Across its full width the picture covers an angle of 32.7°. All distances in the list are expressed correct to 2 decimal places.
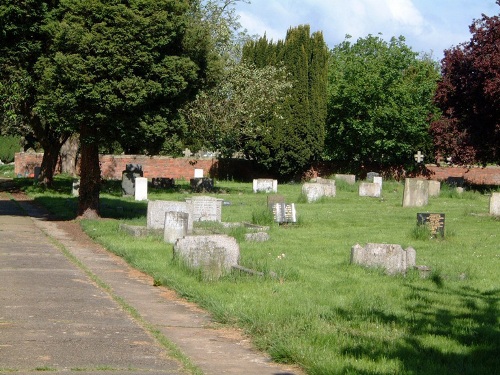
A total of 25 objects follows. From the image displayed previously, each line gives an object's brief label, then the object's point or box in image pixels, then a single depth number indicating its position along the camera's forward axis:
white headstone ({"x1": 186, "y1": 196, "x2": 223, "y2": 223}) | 22.47
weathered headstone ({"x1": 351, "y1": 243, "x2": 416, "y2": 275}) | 14.12
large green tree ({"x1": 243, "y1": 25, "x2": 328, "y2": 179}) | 51.47
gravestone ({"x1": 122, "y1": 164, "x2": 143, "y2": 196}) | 37.72
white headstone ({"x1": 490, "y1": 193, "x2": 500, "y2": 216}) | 26.78
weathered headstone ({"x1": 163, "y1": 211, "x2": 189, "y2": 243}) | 17.91
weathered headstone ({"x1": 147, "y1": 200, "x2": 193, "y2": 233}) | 19.61
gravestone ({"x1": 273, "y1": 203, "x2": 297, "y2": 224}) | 23.14
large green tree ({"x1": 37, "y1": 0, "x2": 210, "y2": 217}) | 22.05
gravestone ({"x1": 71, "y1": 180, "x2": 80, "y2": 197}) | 35.50
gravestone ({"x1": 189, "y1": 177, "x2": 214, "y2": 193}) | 41.22
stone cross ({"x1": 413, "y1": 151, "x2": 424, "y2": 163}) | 53.05
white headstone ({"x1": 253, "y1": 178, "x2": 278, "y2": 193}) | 41.47
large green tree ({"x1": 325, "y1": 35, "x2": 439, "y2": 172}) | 53.59
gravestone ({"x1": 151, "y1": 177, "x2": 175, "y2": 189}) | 43.47
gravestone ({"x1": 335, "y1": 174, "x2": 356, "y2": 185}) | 43.44
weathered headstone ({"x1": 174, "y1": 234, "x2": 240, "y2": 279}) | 13.27
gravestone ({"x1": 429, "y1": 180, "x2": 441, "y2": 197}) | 38.50
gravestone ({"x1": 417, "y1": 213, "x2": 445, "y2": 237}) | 19.92
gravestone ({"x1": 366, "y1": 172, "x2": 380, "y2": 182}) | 45.78
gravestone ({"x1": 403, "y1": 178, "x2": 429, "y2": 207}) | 31.94
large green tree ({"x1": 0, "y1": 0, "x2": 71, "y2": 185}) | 22.88
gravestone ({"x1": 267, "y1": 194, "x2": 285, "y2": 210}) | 25.95
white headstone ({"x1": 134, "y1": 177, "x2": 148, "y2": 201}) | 33.78
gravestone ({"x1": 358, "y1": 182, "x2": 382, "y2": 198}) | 37.84
